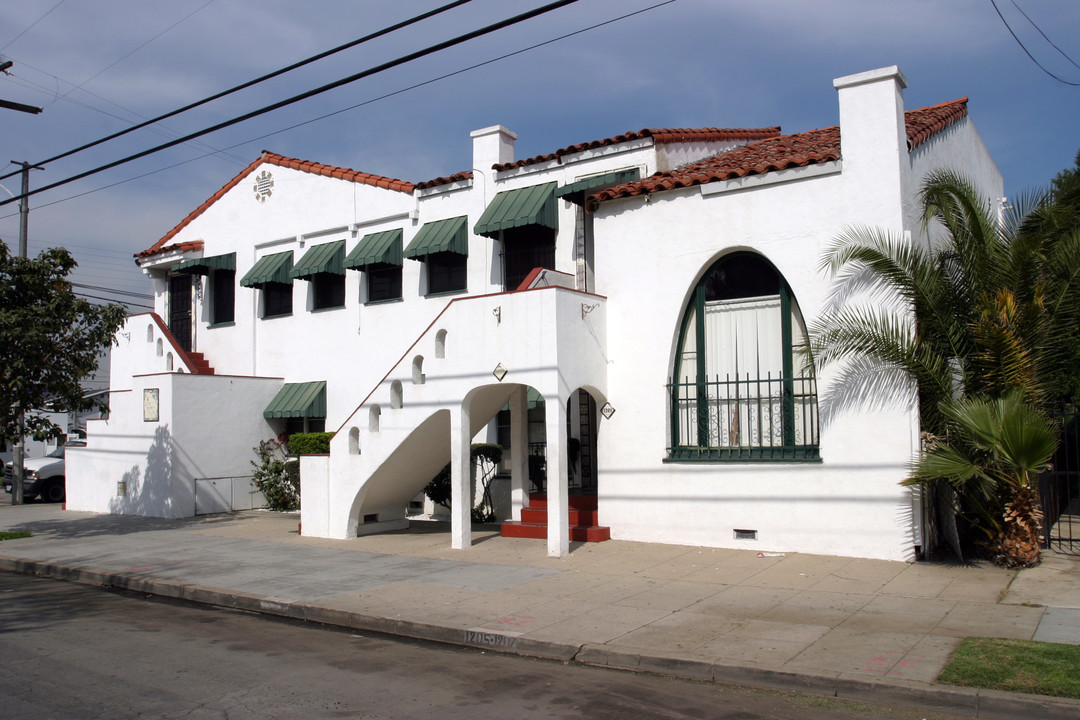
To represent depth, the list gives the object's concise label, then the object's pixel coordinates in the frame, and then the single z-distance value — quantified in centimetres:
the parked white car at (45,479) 2325
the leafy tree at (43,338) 1485
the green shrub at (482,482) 1612
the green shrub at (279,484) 1883
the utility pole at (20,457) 2244
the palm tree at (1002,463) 959
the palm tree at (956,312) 1030
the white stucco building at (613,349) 1177
